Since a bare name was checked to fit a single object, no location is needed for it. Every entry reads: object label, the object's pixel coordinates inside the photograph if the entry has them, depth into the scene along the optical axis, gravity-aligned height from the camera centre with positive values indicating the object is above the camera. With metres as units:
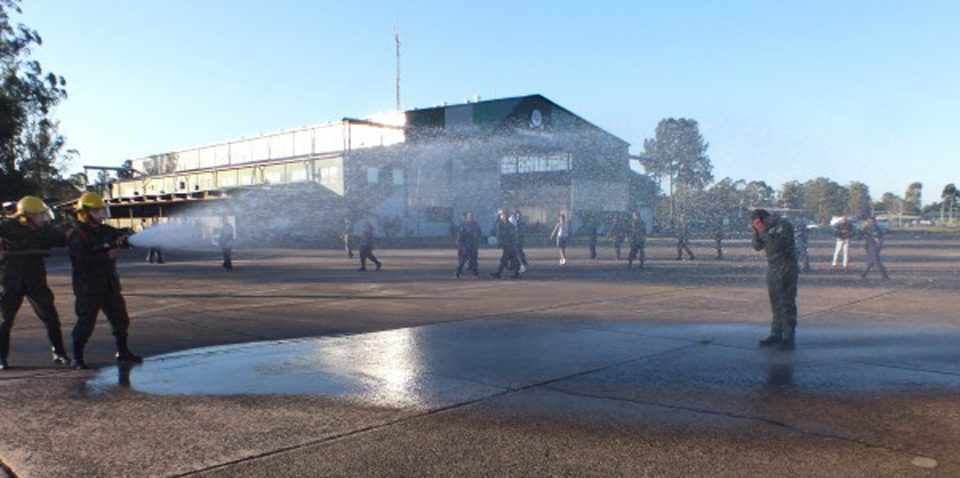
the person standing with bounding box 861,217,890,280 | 15.07 -0.50
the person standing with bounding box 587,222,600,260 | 23.20 -0.68
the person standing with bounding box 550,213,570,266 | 20.56 -0.34
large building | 40.50 +3.68
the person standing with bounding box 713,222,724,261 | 22.38 -0.57
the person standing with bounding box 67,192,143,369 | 6.58 -0.45
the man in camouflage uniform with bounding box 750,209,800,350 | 7.51 -0.59
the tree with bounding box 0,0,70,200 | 33.56 +6.29
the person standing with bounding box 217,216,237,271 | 19.88 -0.41
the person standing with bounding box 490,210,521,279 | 16.19 -0.45
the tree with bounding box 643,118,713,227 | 47.19 +5.02
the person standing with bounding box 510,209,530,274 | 17.45 -0.39
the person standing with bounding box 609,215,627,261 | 22.02 -0.37
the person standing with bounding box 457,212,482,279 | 16.53 -0.44
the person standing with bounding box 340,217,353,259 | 25.67 -0.32
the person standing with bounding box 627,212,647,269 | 18.75 -0.42
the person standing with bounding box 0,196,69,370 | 6.59 -0.37
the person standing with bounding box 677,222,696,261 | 21.89 -0.71
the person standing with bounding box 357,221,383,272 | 18.62 -0.50
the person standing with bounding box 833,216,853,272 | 17.88 -0.36
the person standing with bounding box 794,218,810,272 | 16.95 -0.54
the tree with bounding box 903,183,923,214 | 99.27 +3.12
